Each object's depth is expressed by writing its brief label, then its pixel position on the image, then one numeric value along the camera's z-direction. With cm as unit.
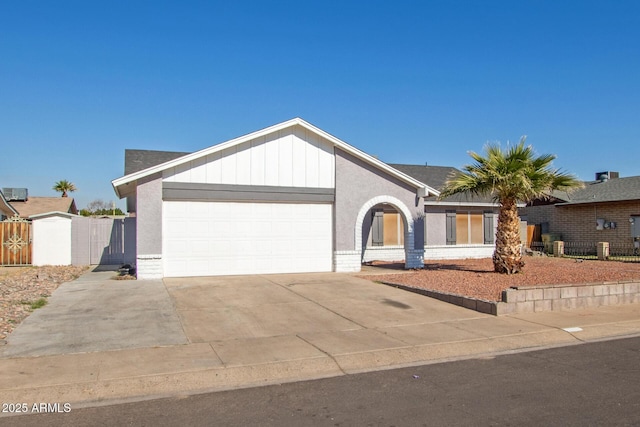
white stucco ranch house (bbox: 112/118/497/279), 1487
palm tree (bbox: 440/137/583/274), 1492
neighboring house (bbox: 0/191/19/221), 2499
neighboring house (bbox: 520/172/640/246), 2578
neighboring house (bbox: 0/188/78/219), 3547
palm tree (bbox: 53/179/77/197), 5414
